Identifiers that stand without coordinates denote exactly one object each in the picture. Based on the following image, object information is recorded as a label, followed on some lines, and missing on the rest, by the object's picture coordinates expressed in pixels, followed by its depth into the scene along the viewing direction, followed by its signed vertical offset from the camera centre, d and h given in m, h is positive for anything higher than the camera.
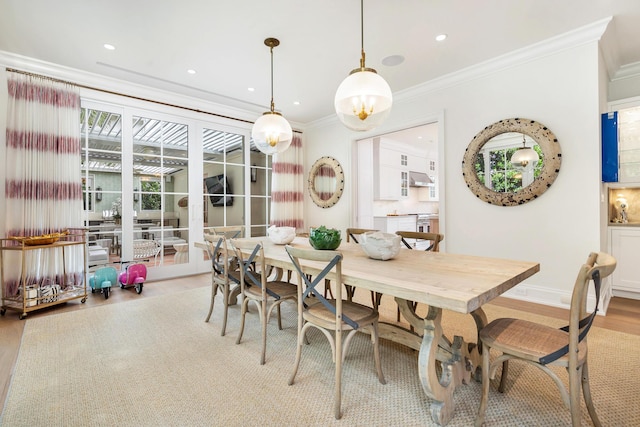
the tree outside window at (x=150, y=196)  4.25 +0.27
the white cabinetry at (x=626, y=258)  3.32 -0.54
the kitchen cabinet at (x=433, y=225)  8.29 -0.36
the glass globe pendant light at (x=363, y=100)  2.00 +0.80
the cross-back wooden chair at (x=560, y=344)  1.24 -0.60
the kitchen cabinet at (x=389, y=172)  6.79 +0.97
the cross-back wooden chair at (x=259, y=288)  2.11 -0.59
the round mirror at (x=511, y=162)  3.11 +0.56
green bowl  2.30 -0.19
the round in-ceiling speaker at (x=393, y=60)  3.38 +1.77
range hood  7.87 +0.88
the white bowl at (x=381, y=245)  1.97 -0.22
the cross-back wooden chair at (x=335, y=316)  1.56 -0.60
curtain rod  3.33 +1.62
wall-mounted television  4.91 +0.41
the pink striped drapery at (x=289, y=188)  5.55 +0.49
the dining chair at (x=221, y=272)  2.50 -0.54
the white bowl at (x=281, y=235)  2.78 -0.20
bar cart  2.98 -0.64
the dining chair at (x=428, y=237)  2.46 -0.21
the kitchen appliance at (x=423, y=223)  7.62 -0.27
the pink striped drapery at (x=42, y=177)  3.22 +0.43
